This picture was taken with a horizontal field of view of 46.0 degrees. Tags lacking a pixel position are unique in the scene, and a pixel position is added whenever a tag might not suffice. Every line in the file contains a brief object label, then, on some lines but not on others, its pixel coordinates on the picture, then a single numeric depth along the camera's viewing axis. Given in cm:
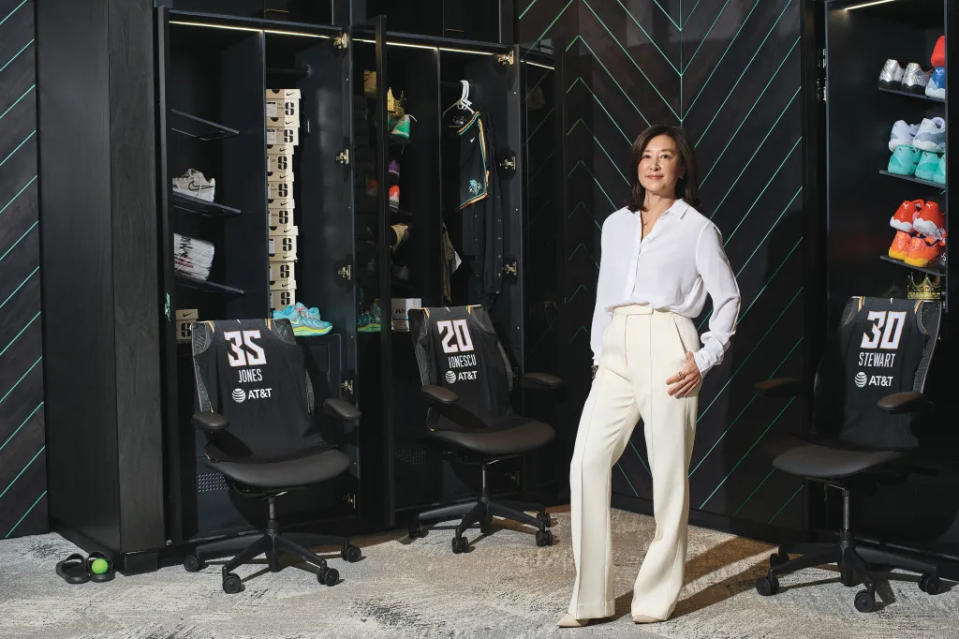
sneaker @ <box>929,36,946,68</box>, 459
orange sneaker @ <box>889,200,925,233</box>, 473
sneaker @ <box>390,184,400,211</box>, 536
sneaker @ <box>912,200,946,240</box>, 462
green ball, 443
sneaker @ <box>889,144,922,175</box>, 474
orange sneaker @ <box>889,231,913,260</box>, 471
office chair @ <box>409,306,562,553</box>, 491
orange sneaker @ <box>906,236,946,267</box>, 462
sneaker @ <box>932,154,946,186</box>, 457
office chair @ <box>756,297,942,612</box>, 409
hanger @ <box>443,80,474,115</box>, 554
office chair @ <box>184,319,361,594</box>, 442
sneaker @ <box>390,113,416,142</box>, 535
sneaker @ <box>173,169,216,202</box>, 500
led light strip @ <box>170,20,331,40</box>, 469
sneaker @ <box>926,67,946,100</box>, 456
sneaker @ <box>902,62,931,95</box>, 471
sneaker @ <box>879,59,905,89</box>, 477
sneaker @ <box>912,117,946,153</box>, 461
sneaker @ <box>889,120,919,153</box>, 477
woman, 372
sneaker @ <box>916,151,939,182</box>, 463
